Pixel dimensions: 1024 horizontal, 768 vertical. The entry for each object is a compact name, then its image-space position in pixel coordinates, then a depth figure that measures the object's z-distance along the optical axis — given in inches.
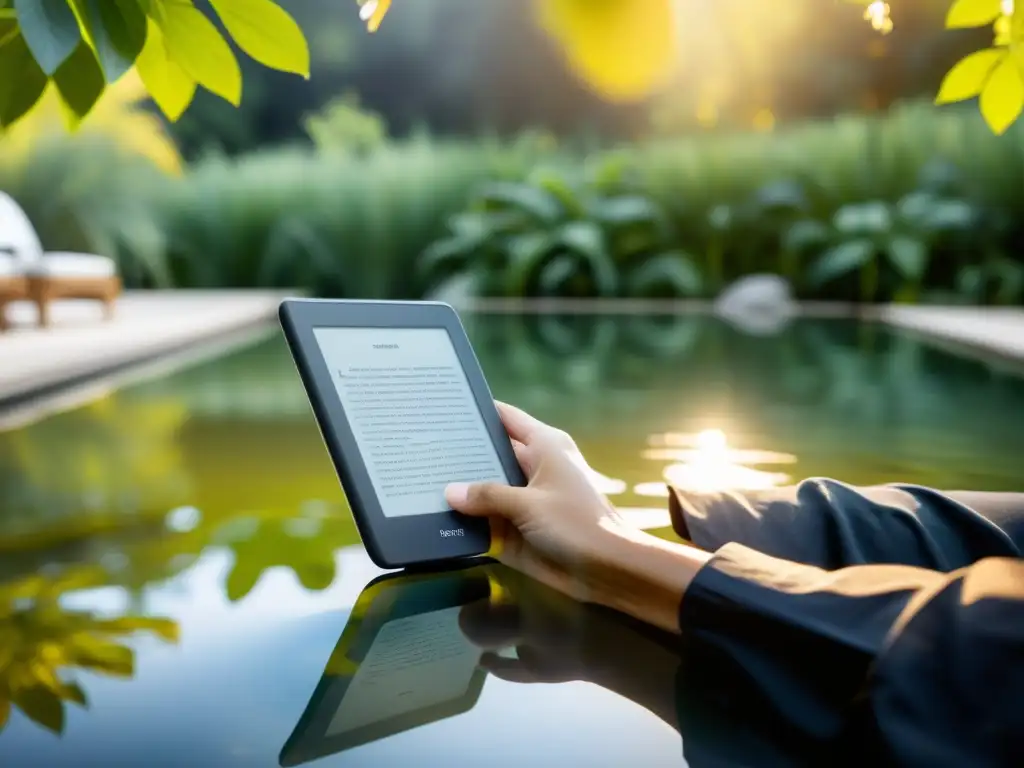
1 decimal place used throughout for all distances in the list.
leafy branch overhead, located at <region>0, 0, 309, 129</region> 32.9
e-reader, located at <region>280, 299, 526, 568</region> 50.5
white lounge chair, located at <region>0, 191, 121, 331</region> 209.6
